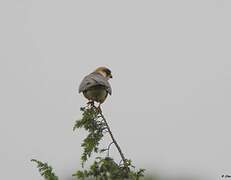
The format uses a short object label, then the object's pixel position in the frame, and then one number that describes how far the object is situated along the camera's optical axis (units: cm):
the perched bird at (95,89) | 1504
